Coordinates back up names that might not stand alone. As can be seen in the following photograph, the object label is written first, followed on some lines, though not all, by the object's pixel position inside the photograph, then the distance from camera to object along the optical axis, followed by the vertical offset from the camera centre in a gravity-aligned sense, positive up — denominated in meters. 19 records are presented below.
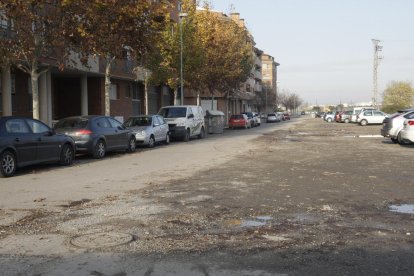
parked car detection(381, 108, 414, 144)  22.02 -0.64
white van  27.28 -0.47
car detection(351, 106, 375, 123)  55.36 -0.37
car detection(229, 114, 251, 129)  49.91 -1.01
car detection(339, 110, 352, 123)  62.26 -0.87
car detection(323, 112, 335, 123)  72.28 -1.01
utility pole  62.38 +4.96
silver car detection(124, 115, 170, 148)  22.56 -0.78
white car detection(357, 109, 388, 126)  51.78 -0.74
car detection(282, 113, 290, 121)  94.06 -1.15
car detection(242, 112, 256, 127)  54.77 -0.90
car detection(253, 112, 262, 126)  58.75 -1.00
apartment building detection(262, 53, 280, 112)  141.00 +11.21
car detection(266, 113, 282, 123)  79.25 -1.17
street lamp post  34.85 +3.76
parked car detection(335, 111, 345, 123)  66.66 -0.93
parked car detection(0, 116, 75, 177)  12.47 -0.86
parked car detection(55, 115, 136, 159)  17.11 -0.71
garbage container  38.59 -0.84
